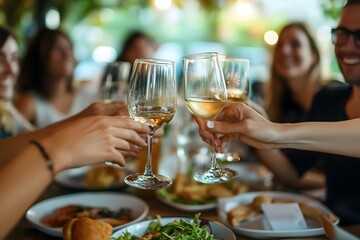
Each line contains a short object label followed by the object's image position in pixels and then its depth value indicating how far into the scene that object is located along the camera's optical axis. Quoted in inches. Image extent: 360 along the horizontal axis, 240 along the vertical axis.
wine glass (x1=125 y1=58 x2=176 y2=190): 45.9
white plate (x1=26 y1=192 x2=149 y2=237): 60.8
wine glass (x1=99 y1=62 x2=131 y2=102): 76.4
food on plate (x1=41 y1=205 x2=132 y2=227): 57.0
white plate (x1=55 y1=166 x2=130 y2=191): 73.8
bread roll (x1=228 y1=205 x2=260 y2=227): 56.8
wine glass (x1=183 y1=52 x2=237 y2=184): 48.1
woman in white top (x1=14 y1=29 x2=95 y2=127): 129.0
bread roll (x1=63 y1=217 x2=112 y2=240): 44.3
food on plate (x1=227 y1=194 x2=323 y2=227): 57.0
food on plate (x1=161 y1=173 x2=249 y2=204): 67.3
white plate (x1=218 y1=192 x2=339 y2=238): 52.3
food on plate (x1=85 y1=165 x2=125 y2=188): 76.0
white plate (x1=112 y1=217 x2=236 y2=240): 49.7
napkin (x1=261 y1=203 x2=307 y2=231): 55.1
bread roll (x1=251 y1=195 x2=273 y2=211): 62.0
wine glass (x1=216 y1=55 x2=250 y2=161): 61.2
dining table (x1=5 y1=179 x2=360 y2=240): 54.9
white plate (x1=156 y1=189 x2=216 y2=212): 63.7
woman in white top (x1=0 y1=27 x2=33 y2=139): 91.9
